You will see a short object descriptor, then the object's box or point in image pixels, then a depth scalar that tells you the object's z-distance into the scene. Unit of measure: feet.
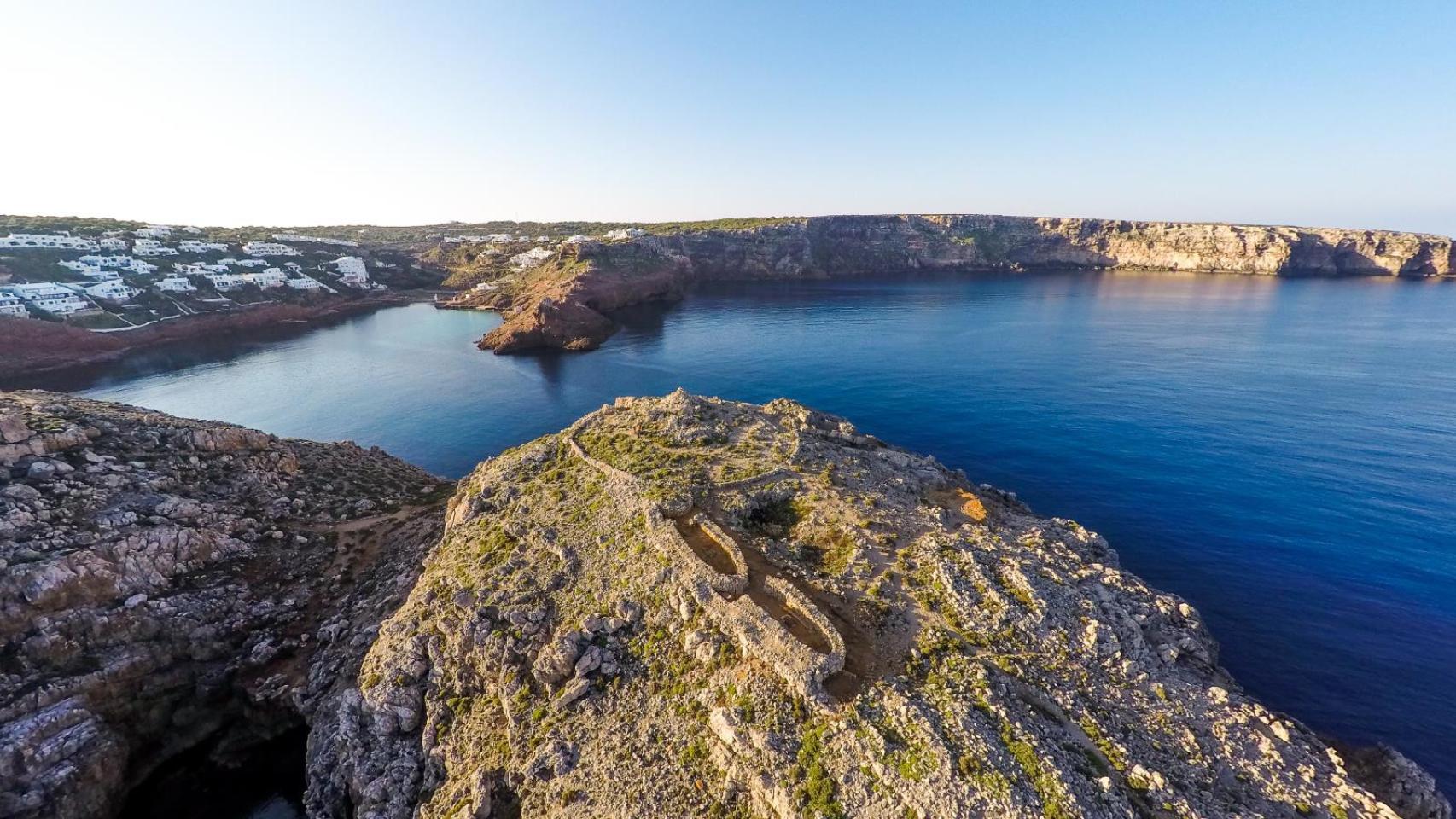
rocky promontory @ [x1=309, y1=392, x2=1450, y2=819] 65.10
